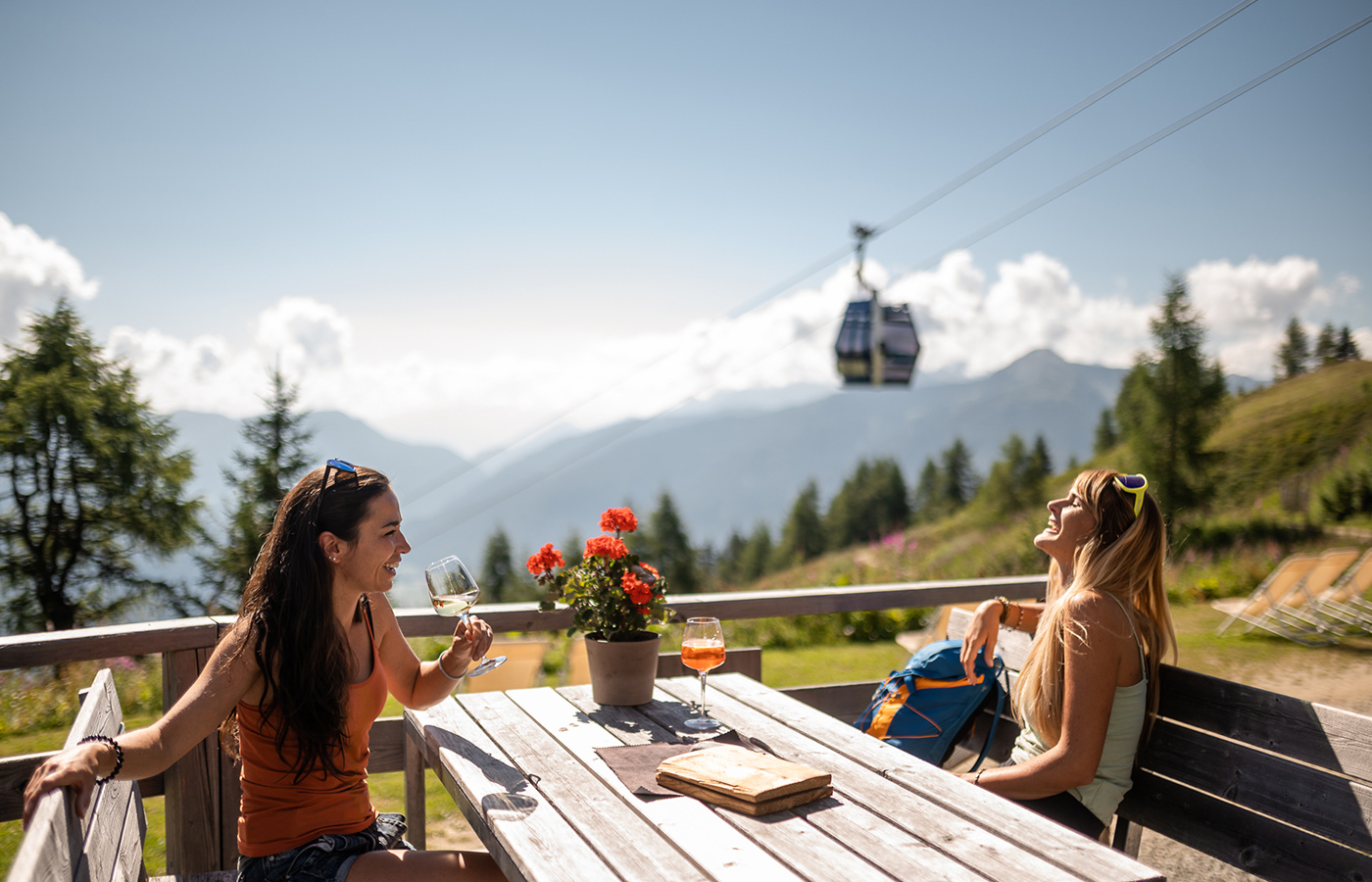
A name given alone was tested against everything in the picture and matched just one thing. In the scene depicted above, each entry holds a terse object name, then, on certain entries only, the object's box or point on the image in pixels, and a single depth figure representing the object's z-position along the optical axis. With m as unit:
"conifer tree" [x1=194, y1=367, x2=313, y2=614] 24.83
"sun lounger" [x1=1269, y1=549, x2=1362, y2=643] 7.64
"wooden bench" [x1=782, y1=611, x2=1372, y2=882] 1.77
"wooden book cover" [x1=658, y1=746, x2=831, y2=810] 1.62
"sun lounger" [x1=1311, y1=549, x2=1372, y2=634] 7.96
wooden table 1.37
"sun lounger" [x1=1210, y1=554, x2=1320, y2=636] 7.65
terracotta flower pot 2.38
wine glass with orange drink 2.09
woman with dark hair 1.71
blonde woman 2.07
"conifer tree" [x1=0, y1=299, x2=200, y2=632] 23.36
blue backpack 2.57
